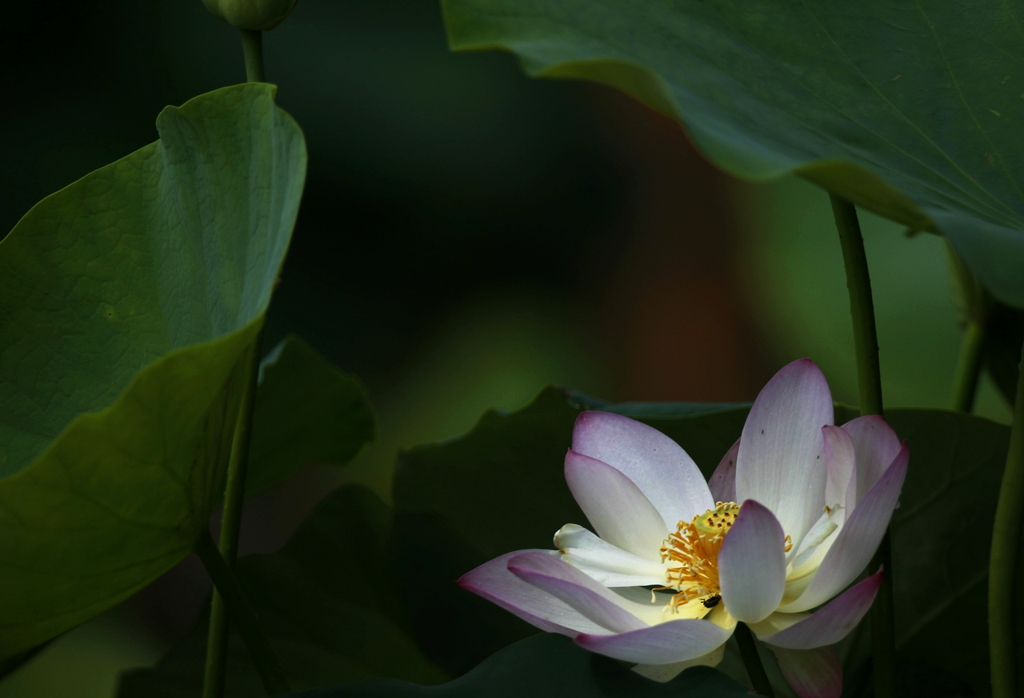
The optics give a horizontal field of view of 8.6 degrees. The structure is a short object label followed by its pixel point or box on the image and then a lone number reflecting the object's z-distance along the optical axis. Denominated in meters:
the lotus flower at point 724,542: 3.23
